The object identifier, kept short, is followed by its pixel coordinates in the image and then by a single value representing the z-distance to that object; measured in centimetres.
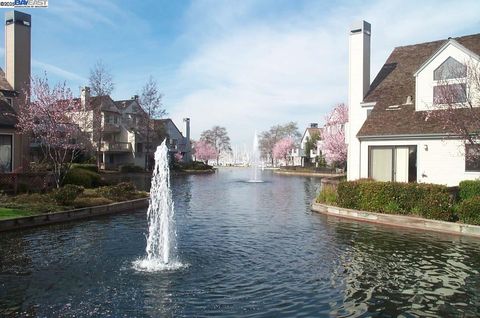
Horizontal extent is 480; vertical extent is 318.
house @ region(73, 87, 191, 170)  6444
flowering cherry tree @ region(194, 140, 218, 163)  11588
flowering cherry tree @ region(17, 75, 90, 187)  2495
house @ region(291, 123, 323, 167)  9250
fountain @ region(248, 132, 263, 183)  6639
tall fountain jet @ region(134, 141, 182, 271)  1120
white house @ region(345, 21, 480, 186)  2086
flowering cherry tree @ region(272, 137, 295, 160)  11362
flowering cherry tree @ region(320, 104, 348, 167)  5516
